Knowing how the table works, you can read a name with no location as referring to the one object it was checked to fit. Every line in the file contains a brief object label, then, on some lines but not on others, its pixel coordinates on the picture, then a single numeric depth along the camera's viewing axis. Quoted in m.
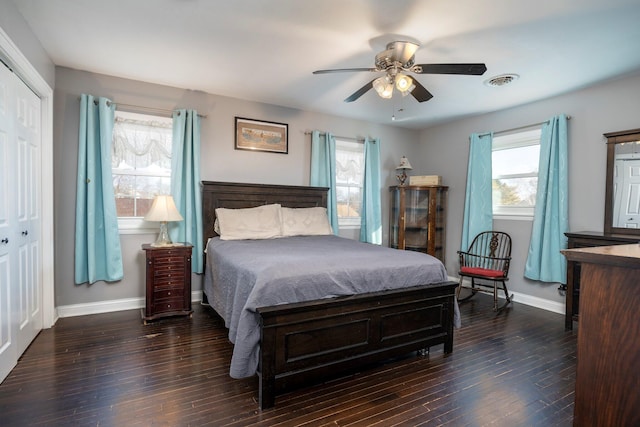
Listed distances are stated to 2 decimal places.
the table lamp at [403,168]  5.03
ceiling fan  2.42
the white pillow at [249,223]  3.56
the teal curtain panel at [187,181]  3.70
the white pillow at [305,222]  3.90
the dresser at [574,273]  3.14
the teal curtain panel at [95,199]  3.28
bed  1.92
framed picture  4.16
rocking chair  3.91
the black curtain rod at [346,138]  4.61
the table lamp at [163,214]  3.27
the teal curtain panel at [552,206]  3.68
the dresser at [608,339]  1.15
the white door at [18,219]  2.15
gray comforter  1.92
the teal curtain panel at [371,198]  4.91
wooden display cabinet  4.89
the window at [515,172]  4.14
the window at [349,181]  4.96
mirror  3.16
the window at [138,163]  3.56
